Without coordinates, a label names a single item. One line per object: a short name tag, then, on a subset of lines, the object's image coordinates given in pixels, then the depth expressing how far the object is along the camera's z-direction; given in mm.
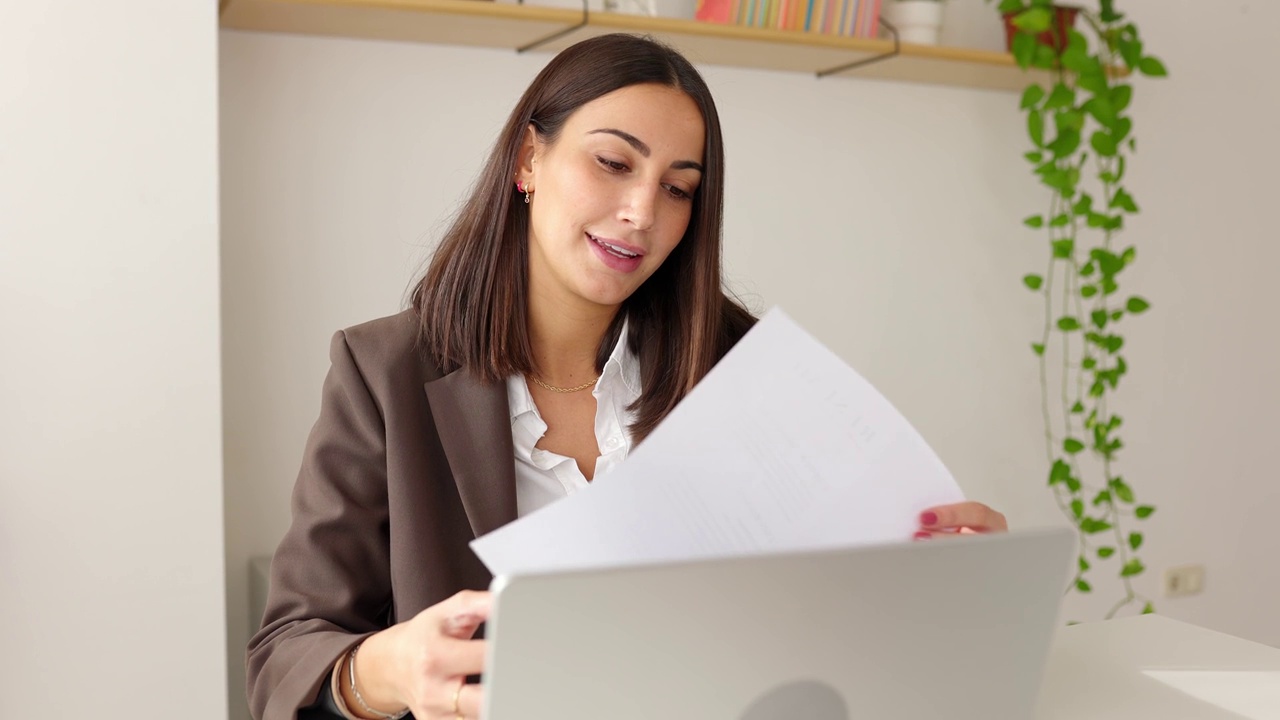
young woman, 1287
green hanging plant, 2936
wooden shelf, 2330
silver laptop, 564
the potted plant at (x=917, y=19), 2852
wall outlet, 3578
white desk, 979
